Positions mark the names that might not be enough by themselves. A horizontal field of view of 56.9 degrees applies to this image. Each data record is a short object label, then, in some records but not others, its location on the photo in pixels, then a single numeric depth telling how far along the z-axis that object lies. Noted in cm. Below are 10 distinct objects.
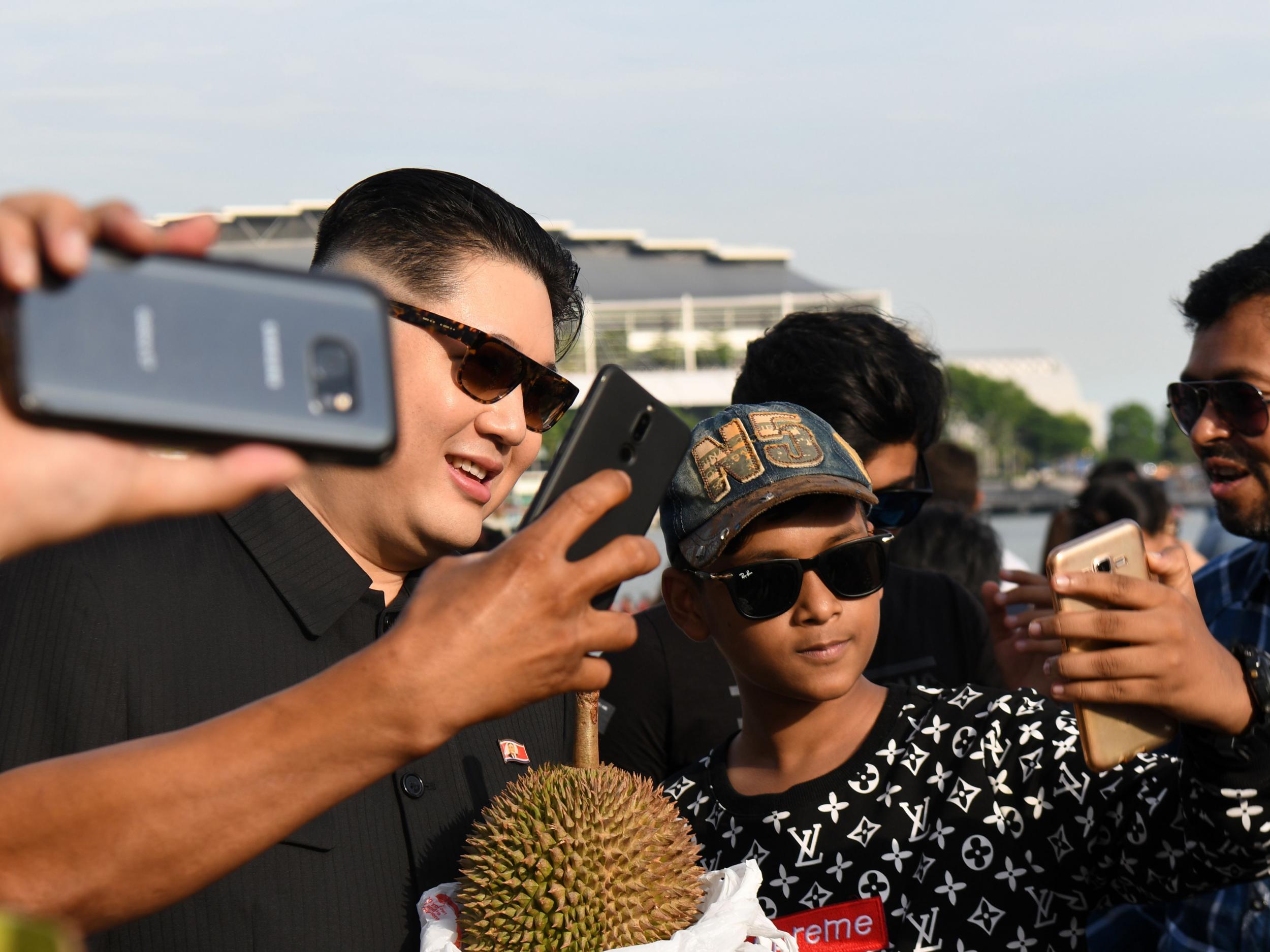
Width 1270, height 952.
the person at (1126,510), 673
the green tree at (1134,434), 13738
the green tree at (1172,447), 11744
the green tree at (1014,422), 10494
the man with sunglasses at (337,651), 133
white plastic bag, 172
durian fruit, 176
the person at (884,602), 338
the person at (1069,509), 705
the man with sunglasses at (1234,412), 379
